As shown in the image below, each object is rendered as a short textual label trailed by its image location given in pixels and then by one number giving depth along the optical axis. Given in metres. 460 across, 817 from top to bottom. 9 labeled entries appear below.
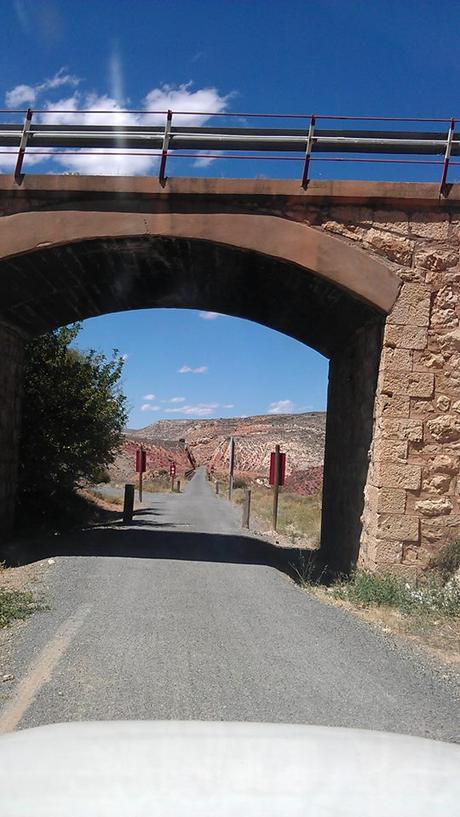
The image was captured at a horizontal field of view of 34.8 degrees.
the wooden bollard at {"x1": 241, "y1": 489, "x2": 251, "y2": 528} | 25.86
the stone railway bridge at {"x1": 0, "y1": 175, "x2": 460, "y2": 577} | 11.51
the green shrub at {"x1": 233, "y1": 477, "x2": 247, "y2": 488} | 64.54
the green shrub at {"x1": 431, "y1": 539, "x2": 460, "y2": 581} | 11.15
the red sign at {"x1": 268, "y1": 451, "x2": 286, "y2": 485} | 23.42
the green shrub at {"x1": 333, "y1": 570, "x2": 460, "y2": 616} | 9.69
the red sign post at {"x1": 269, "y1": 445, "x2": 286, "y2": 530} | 22.44
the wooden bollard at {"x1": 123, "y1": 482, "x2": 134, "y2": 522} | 23.66
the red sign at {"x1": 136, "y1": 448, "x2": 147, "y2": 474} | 37.19
